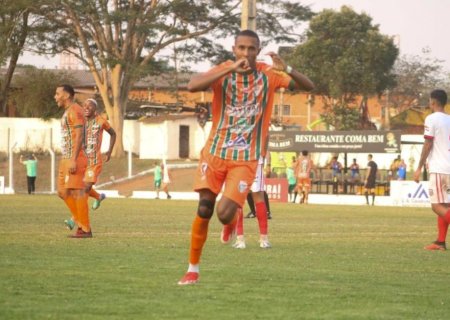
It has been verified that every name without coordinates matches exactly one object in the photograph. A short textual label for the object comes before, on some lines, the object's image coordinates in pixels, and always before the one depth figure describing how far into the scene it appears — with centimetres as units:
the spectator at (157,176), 5208
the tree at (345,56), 8488
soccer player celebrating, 1062
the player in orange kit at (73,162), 1702
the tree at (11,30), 6456
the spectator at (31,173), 5450
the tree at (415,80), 10200
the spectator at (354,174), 5041
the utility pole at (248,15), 2782
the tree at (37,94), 8119
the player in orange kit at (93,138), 1891
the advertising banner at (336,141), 4956
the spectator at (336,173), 5044
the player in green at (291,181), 4947
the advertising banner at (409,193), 4434
